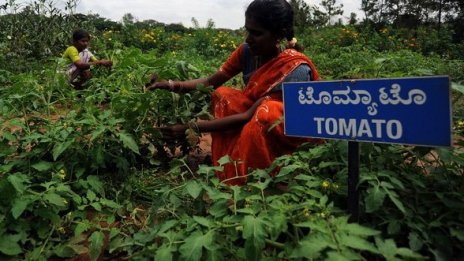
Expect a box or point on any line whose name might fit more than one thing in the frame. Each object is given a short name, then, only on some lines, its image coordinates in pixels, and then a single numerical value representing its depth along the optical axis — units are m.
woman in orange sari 2.09
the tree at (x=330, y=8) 23.00
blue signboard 1.21
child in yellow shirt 5.14
